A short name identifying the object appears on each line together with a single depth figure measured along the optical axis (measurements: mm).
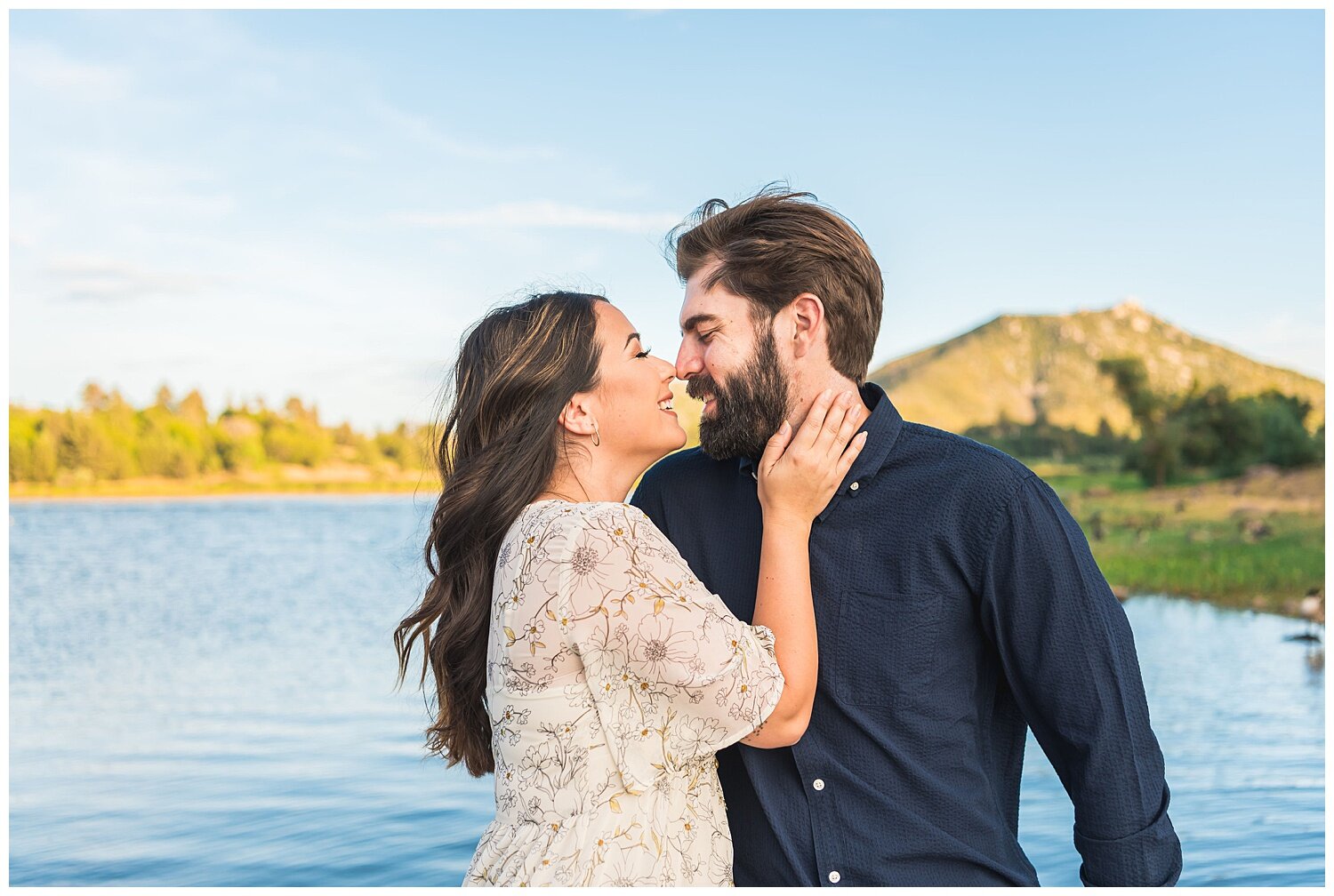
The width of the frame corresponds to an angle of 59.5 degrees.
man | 1912
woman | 1802
